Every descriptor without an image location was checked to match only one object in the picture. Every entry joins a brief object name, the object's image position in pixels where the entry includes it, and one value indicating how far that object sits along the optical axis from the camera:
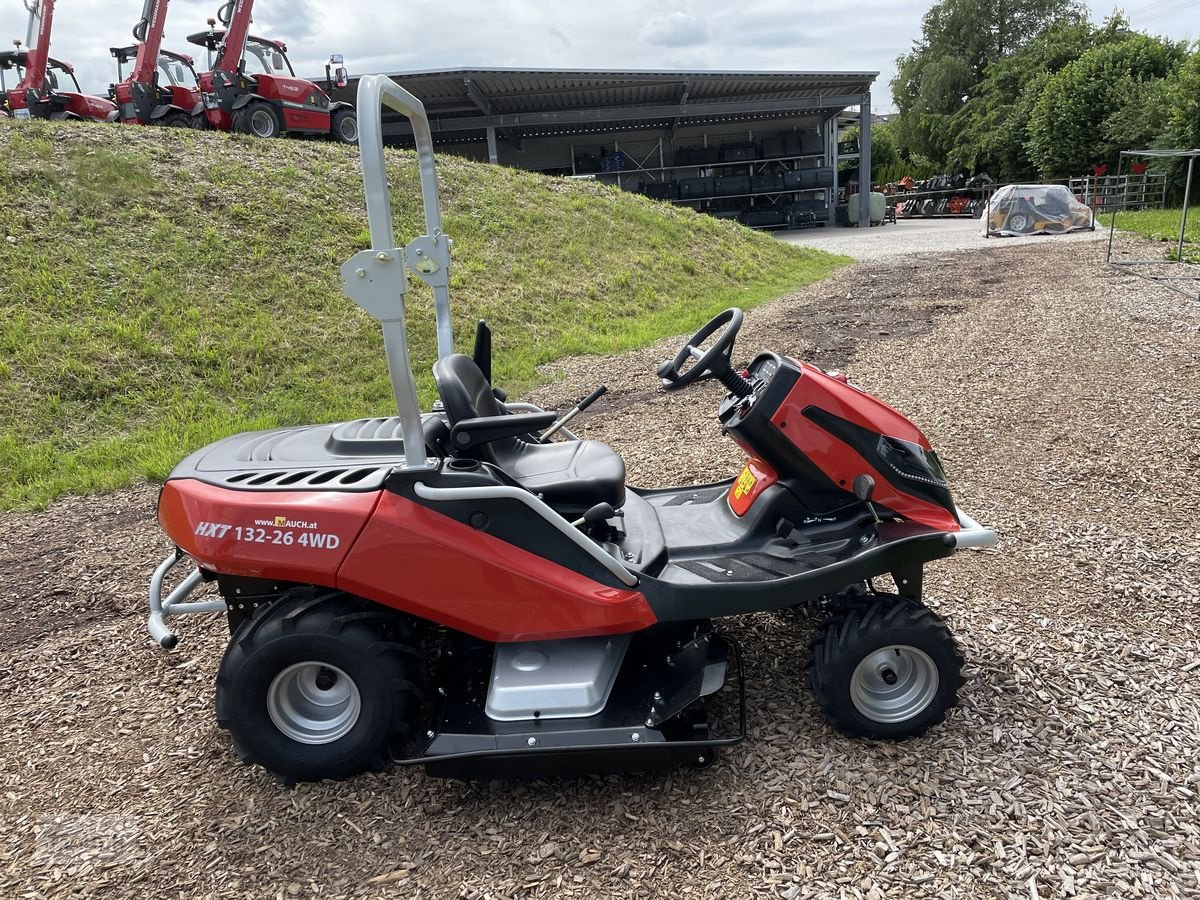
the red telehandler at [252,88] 14.62
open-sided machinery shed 25.12
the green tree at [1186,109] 22.70
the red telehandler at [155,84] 14.46
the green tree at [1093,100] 30.22
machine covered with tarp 20.02
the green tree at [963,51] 45.03
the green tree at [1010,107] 36.56
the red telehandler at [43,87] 14.77
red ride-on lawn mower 2.36
